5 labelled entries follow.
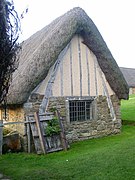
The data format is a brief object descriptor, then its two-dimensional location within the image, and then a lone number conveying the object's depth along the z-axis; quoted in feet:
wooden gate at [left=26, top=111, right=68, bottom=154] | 23.07
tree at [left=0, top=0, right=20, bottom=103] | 12.85
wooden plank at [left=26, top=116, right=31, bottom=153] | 23.99
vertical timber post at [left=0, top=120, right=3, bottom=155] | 22.06
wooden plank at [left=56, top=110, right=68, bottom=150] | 24.06
